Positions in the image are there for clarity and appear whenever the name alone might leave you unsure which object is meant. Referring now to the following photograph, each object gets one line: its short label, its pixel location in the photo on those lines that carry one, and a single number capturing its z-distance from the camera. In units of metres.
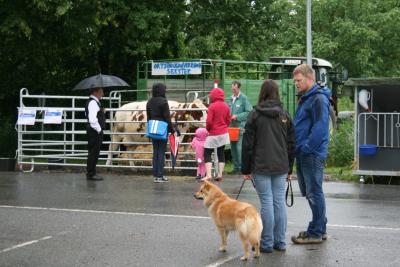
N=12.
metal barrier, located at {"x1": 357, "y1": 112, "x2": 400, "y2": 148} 14.17
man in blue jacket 7.91
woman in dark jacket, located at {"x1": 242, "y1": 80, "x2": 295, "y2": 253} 7.73
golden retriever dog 7.34
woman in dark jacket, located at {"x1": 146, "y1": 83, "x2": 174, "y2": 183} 14.62
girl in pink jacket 14.94
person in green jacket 15.70
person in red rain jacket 14.32
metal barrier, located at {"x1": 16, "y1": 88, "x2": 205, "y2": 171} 16.64
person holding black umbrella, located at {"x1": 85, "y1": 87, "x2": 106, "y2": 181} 14.97
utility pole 22.24
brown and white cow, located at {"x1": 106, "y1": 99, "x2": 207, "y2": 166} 16.80
